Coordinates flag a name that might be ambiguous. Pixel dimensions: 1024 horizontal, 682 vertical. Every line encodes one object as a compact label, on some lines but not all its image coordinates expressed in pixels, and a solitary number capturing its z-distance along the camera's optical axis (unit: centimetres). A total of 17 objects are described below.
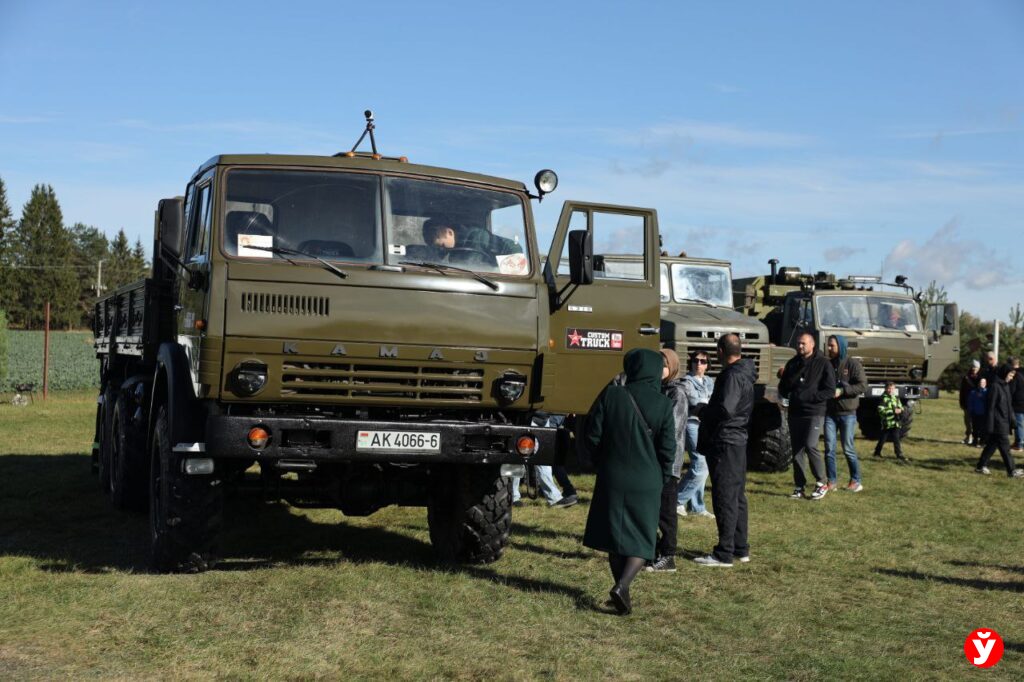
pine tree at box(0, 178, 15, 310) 10531
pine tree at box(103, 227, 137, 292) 13662
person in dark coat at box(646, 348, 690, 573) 858
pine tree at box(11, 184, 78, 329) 11550
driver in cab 788
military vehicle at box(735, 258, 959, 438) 1919
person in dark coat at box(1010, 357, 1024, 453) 1908
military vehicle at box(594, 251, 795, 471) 1489
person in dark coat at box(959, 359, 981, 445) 2023
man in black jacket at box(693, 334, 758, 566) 889
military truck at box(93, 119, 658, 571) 727
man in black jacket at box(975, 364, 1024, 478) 1627
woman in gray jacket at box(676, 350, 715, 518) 1127
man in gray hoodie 1398
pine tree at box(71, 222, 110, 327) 12431
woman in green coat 725
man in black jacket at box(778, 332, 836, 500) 1290
